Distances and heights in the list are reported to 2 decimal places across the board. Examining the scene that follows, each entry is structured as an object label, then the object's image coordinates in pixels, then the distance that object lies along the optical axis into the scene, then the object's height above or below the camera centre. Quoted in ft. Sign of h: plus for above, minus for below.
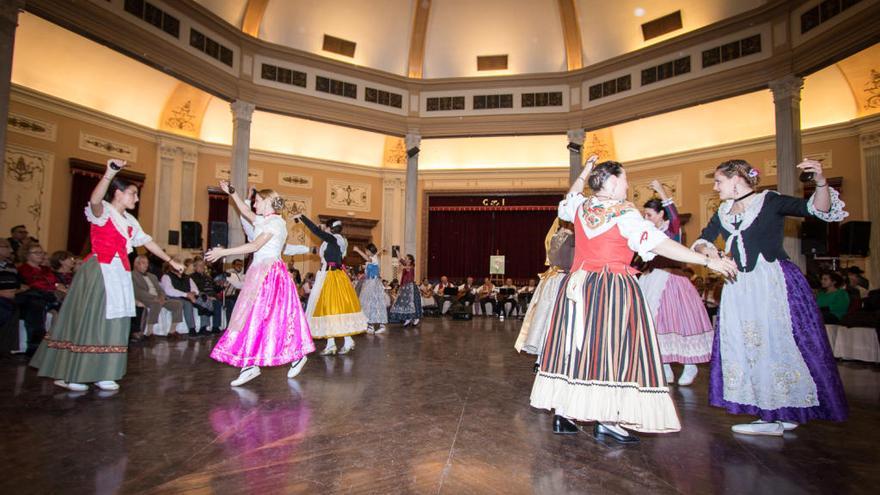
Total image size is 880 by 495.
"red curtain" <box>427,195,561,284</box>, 49.75 +3.05
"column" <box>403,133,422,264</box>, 39.52 +6.47
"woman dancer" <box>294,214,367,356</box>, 16.63 -1.13
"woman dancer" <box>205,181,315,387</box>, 11.52 -1.10
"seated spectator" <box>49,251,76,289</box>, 18.15 -0.11
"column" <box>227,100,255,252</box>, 33.42 +8.20
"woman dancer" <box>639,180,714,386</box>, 12.55 -1.09
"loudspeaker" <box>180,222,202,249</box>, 31.01 +1.95
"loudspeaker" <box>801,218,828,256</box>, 26.03 +2.18
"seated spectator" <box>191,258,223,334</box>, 23.62 -1.57
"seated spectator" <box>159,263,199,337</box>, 22.79 -1.17
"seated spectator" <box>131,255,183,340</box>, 20.12 -1.32
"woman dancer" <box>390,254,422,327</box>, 29.71 -1.84
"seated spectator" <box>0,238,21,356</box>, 14.79 -1.30
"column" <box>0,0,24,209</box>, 20.12 +9.14
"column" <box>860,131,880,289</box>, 30.58 +5.51
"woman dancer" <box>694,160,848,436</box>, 8.09 -0.89
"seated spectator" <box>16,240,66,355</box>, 15.93 -1.00
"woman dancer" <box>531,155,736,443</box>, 7.29 -0.92
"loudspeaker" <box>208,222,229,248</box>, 29.96 +2.09
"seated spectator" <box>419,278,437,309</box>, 40.88 -2.17
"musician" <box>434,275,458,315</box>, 41.98 -2.19
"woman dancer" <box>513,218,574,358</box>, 12.98 -0.45
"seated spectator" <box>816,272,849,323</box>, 20.16 -0.86
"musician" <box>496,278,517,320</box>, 40.16 -2.34
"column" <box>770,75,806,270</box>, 27.84 +7.89
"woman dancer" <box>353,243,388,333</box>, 25.74 -1.60
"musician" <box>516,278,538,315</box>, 42.91 -2.11
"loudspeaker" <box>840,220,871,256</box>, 27.17 +2.26
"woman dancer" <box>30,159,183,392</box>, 10.52 -1.06
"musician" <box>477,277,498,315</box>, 42.75 -2.07
